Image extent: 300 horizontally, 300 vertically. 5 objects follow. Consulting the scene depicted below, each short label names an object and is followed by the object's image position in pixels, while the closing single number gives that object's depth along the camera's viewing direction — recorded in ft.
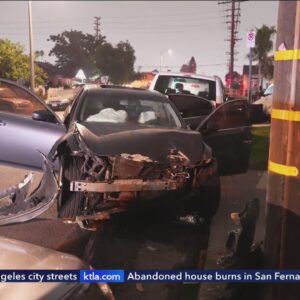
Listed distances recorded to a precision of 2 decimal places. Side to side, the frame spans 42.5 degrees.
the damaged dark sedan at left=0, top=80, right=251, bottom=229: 12.58
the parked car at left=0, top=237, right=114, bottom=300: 5.61
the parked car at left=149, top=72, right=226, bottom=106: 26.64
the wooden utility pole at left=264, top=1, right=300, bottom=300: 7.16
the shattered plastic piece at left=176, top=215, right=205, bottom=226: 14.53
